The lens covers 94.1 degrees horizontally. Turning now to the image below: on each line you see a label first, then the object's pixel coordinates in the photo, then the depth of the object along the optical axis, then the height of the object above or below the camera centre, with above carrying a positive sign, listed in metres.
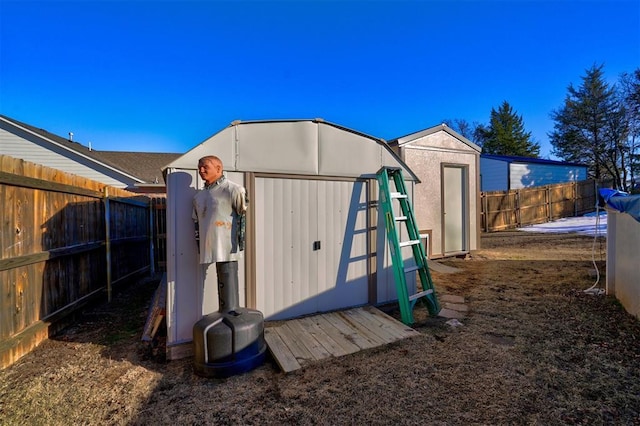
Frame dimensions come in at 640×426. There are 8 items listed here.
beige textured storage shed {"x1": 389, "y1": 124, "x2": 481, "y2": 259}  7.34 +0.51
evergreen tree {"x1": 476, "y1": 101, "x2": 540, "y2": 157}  27.84 +6.72
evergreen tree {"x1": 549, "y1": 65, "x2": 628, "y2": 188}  20.89 +5.68
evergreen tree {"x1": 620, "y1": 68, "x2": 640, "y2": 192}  18.67 +6.03
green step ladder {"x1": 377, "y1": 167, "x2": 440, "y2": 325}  3.80 -0.48
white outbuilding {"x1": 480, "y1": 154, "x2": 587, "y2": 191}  17.56 +2.10
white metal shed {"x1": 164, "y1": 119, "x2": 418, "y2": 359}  2.97 -0.18
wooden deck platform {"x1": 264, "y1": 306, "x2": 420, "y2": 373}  2.87 -1.39
